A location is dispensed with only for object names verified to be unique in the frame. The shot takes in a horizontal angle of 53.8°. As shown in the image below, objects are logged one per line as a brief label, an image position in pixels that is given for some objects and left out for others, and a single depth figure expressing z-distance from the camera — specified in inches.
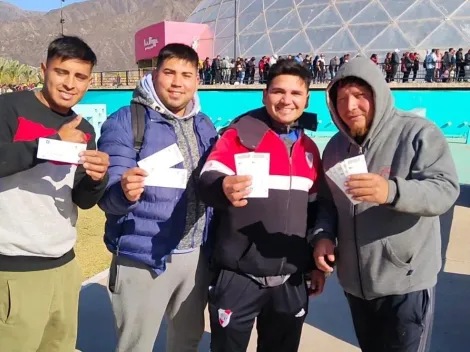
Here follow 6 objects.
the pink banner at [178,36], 1006.4
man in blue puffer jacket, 95.8
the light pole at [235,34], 956.0
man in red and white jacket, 93.3
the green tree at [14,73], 1334.9
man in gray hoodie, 81.5
